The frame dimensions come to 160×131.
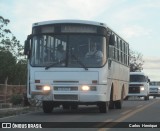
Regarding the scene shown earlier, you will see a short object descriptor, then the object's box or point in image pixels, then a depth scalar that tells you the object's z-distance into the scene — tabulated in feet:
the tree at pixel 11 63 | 203.10
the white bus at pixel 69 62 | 65.77
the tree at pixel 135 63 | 348.38
